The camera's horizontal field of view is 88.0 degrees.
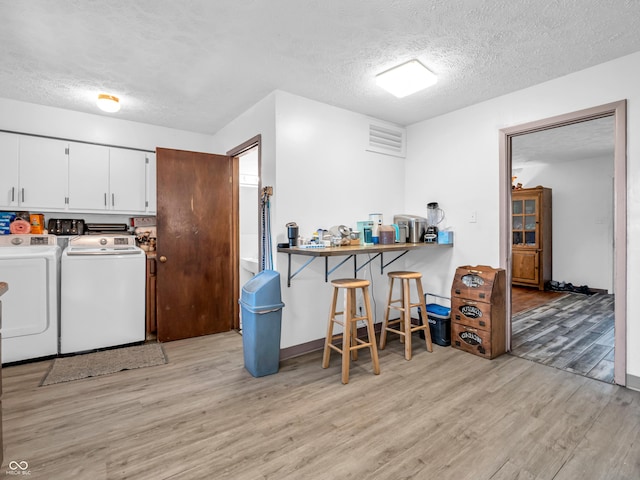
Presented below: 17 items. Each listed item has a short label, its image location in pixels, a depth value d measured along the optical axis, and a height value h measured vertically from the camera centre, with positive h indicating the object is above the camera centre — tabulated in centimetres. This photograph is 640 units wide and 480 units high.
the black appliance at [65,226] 371 +13
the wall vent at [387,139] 394 +124
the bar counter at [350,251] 271 -10
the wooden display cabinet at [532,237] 642 +7
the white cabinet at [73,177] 342 +69
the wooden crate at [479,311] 315 -70
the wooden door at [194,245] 369 -7
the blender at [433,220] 380 +24
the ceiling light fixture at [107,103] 323 +132
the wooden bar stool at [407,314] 315 -73
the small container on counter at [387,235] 359 +5
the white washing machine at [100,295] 324 -58
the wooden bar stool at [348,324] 270 -71
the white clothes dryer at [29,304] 297 -61
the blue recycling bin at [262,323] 272 -71
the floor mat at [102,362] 281 -115
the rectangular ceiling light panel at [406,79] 264 +135
